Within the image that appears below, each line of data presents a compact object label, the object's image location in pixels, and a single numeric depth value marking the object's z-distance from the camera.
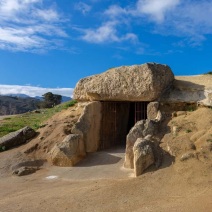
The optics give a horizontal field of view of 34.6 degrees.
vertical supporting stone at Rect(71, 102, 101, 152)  14.60
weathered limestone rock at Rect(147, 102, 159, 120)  13.56
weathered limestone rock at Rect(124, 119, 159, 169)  12.05
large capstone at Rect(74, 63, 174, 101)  13.94
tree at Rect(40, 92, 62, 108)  53.16
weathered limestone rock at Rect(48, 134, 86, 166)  13.31
